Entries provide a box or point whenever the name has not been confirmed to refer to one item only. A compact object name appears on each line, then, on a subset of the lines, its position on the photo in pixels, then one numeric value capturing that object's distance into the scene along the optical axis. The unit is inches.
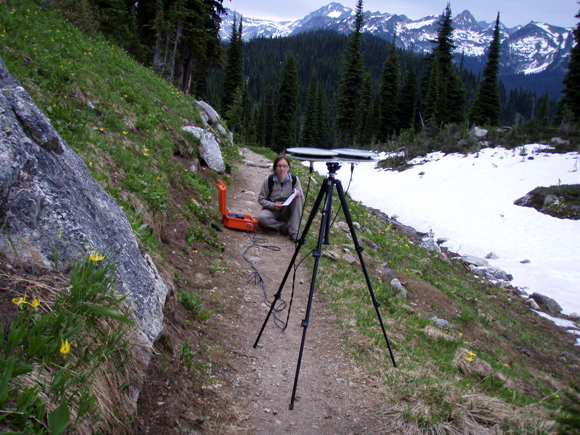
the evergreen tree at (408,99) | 2033.7
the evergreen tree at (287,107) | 2101.4
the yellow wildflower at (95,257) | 98.8
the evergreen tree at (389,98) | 1959.4
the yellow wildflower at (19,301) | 76.8
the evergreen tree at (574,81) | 1251.8
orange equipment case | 311.7
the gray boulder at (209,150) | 408.9
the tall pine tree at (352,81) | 1673.2
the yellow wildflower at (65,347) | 74.1
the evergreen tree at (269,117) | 3017.5
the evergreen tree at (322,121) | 2598.2
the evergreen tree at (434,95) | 1747.0
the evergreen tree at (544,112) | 1023.6
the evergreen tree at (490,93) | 1720.0
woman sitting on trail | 307.1
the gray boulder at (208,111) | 569.1
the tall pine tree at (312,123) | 2536.9
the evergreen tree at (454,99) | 1846.7
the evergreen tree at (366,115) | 2295.8
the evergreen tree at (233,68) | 1775.3
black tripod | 131.8
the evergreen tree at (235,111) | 1508.4
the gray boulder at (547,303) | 419.5
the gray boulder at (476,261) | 537.8
